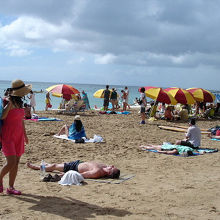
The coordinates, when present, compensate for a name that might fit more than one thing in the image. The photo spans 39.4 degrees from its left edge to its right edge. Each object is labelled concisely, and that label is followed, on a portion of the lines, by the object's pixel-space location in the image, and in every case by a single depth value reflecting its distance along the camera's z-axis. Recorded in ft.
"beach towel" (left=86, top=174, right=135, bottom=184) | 16.76
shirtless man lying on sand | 17.29
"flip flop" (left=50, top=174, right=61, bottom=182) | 16.38
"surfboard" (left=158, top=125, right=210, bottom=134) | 38.46
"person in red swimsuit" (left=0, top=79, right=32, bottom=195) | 13.14
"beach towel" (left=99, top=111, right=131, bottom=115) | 58.54
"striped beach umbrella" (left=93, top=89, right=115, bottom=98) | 70.08
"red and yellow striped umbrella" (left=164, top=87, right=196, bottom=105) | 49.67
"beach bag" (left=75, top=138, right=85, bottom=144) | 28.24
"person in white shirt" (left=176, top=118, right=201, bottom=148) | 27.08
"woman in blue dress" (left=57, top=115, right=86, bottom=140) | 29.40
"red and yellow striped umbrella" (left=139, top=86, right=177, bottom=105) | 46.80
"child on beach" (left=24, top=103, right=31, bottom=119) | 42.44
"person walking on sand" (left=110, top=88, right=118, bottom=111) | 62.41
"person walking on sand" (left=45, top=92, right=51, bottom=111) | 63.49
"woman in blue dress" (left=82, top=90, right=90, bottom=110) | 65.49
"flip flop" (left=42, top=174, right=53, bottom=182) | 16.30
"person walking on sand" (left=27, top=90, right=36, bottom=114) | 53.06
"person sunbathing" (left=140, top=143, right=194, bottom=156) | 24.89
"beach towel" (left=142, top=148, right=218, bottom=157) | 25.53
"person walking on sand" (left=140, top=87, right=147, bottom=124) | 43.77
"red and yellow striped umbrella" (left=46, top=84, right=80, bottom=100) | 54.09
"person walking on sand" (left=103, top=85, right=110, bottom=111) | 60.73
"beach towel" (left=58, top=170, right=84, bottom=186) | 16.03
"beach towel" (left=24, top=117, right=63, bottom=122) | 42.60
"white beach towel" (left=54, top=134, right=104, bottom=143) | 28.91
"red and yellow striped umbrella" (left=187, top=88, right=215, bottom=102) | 55.77
